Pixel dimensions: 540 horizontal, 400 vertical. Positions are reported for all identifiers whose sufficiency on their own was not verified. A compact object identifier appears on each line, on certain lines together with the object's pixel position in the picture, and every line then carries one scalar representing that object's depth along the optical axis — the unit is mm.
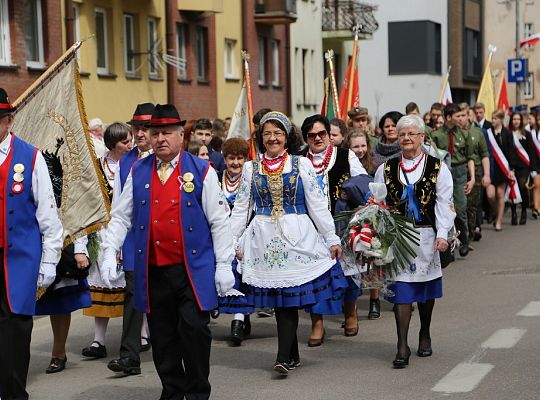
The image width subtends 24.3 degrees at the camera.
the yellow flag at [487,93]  26703
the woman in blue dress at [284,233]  8766
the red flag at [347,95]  18672
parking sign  39344
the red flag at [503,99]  31330
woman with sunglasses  10047
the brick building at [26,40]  21359
